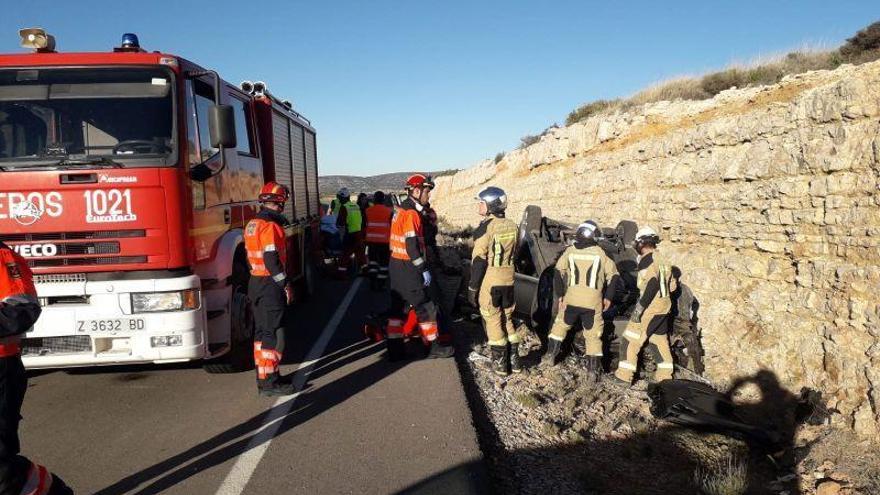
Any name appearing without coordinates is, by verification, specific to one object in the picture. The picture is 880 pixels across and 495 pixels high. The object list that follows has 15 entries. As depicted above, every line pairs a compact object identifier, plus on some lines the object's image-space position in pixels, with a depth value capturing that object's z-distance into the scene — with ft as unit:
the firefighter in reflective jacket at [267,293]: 17.46
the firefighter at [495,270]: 20.06
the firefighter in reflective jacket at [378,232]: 33.68
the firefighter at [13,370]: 9.51
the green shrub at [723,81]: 50.72
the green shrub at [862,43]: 39.88
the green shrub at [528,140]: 96.32
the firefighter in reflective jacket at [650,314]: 19.31
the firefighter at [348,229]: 41.50
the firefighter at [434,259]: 21.84
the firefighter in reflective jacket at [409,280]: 20.24
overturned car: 20.93
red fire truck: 15.37
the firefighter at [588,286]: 19.58
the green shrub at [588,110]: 73.97
